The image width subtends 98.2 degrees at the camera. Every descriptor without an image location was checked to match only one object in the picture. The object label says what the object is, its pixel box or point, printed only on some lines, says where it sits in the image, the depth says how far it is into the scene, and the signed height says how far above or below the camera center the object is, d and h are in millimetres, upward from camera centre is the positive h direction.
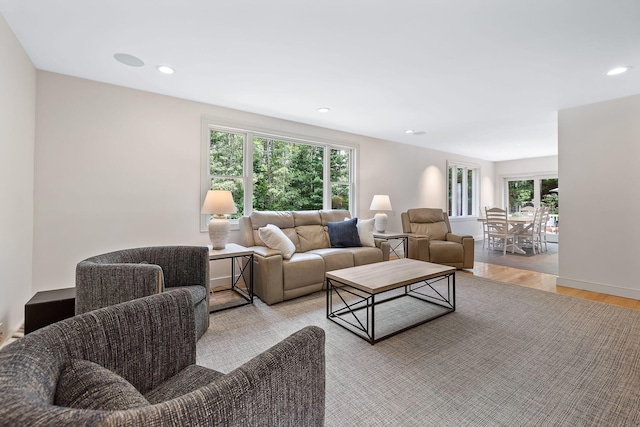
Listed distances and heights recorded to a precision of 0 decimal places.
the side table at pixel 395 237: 4277 -336
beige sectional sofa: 2975 -482
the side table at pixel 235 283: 2874 -859
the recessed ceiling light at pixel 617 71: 2596 +1387
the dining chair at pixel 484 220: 6466 -118
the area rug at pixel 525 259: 4645 -828
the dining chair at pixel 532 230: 5895 -335
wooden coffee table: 2312 -918
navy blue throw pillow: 3861 -267
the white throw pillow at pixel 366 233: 3975 -259
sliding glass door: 7492 +589
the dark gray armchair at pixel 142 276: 1767 -432
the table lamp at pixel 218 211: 3051 +41
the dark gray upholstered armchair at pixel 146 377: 538 -420
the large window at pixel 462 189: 7016 +692
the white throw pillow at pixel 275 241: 3170 -300
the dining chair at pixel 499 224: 5875 -190
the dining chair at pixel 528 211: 7332 +125
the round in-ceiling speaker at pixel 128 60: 2387 +1373
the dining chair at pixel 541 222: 6070 -148
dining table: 5863 -139
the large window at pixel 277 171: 3752 +678
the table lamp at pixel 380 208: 4748 +124
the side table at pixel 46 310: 1996 -704
